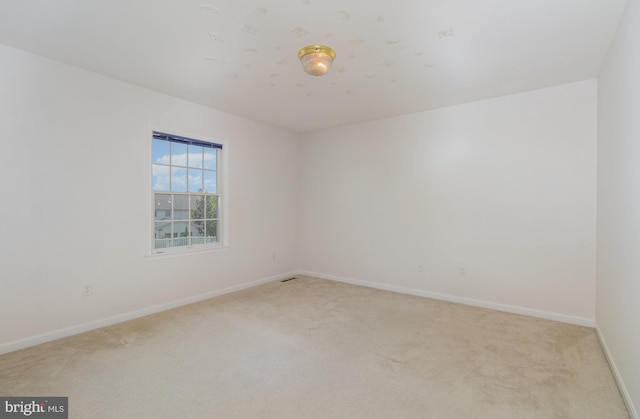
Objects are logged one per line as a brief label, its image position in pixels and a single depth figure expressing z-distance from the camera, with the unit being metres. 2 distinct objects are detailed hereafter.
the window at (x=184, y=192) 3.66
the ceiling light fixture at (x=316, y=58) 2.46
